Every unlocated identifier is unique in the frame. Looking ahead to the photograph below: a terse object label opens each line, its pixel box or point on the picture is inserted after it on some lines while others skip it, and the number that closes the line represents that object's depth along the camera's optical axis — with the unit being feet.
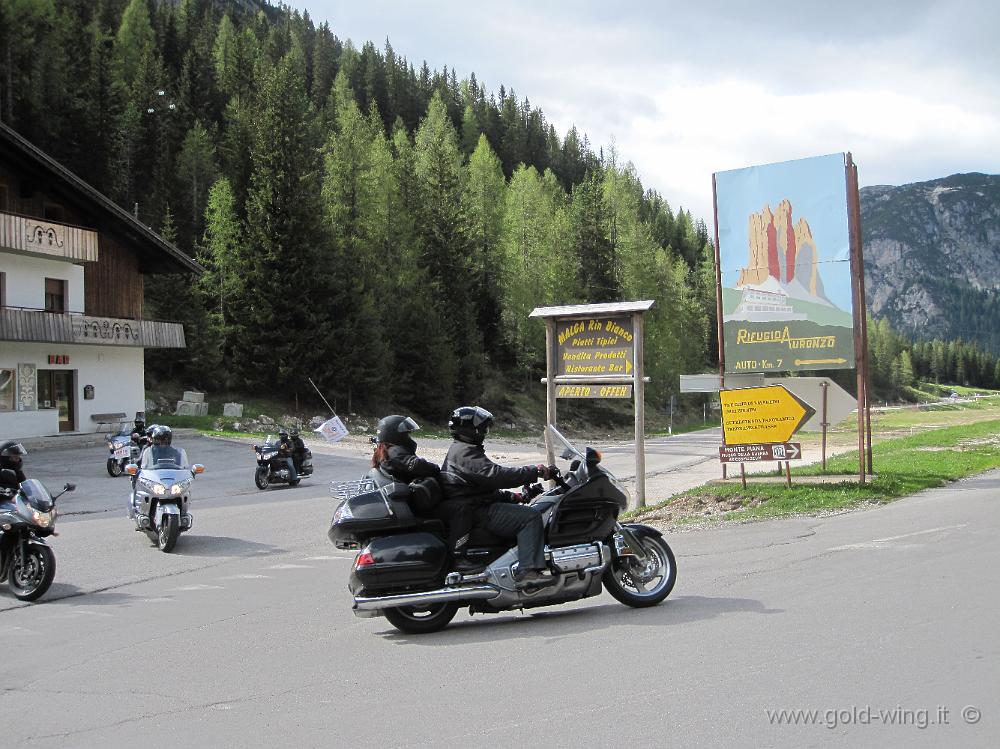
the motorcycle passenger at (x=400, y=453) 23.11
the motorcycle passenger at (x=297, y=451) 70.54
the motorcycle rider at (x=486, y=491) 22.85
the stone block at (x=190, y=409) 132.77
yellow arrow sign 48.29
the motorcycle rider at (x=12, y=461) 31.35
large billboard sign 52.08
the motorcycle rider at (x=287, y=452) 67.92
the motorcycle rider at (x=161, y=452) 42.27
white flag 69.62
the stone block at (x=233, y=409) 133.28
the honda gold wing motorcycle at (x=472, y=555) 22.67
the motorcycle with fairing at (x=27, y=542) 30.07
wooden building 107.65
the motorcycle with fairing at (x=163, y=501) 40.34
